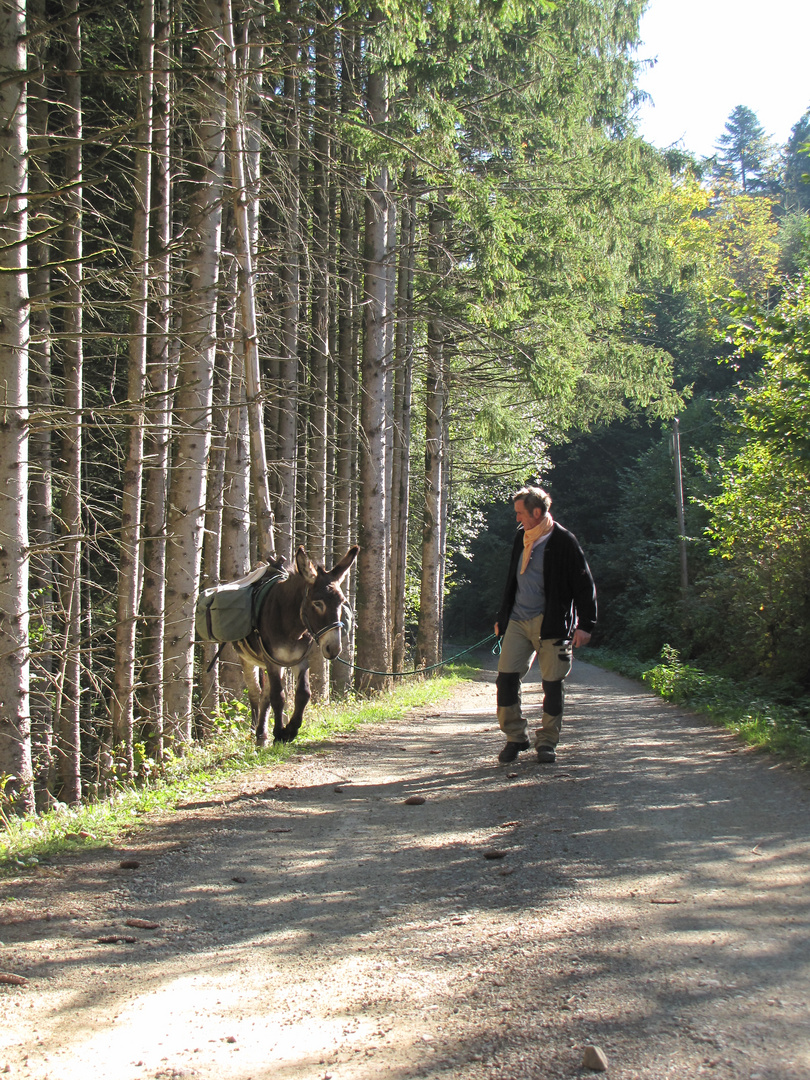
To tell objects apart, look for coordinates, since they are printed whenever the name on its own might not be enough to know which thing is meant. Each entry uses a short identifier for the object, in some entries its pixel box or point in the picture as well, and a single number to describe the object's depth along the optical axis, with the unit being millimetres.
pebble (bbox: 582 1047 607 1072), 2619
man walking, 7770
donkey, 8383
